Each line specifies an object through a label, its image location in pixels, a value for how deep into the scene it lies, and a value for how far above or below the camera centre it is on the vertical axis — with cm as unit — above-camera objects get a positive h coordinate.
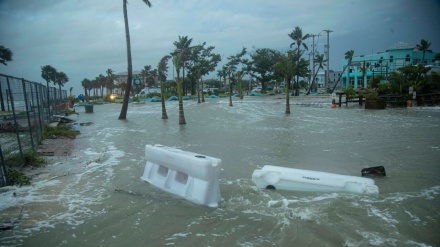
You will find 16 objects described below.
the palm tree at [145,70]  7707 +557
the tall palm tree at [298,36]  5872 +960
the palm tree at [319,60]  7488 +615
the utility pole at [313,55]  6940 +719
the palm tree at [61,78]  6794 +379
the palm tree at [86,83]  9318 +312
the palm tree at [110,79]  8350 +374
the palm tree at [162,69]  2214 +162
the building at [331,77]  10031 +281
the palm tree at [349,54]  7023 +692
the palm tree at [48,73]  6312 +457
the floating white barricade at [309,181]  541 -177
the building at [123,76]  12835 +673
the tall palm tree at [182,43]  4929 +801
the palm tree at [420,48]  5432 +623
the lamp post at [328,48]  5790 +739
